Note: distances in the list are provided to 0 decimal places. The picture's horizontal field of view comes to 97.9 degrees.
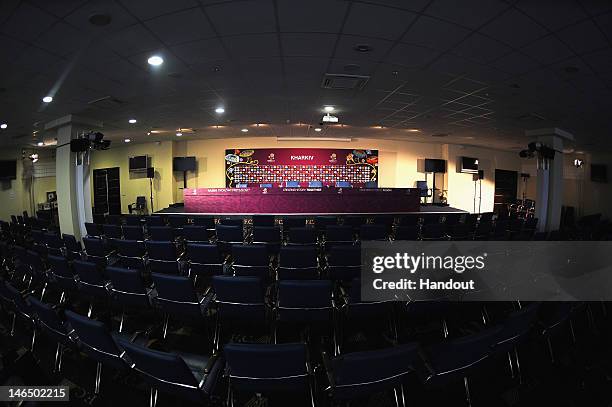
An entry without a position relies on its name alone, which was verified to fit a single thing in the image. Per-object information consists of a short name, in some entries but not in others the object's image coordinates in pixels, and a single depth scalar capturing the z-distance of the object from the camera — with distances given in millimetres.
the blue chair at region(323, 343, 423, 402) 1522
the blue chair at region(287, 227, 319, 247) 4586
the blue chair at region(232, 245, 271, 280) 3553
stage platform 8989
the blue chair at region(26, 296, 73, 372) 2122
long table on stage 9086
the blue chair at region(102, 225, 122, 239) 5270
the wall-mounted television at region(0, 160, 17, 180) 11000
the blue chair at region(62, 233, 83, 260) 4484
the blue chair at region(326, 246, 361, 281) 3574
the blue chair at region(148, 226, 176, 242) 4875
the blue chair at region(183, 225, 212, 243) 4926
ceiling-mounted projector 6773
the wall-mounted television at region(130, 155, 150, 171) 12227
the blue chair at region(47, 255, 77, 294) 3256
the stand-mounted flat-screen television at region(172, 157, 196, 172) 11867
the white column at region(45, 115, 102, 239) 6648
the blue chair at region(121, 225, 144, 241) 4862
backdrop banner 12305
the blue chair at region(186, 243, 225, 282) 3697
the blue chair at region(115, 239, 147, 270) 4098
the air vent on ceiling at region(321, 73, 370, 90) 4379
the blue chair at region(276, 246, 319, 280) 3467
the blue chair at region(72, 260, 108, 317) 3002
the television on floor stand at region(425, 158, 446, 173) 12375
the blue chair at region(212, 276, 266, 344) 2539
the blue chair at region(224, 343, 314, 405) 1537
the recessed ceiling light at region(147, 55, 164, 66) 3649
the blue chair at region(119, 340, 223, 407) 1531
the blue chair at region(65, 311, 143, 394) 1807
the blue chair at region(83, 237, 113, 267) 4027
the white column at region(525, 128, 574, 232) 7598
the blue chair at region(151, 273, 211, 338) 2582
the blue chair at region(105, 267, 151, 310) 2771
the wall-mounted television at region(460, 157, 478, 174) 12898
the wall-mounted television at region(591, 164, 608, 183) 11664
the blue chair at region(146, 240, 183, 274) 3822
